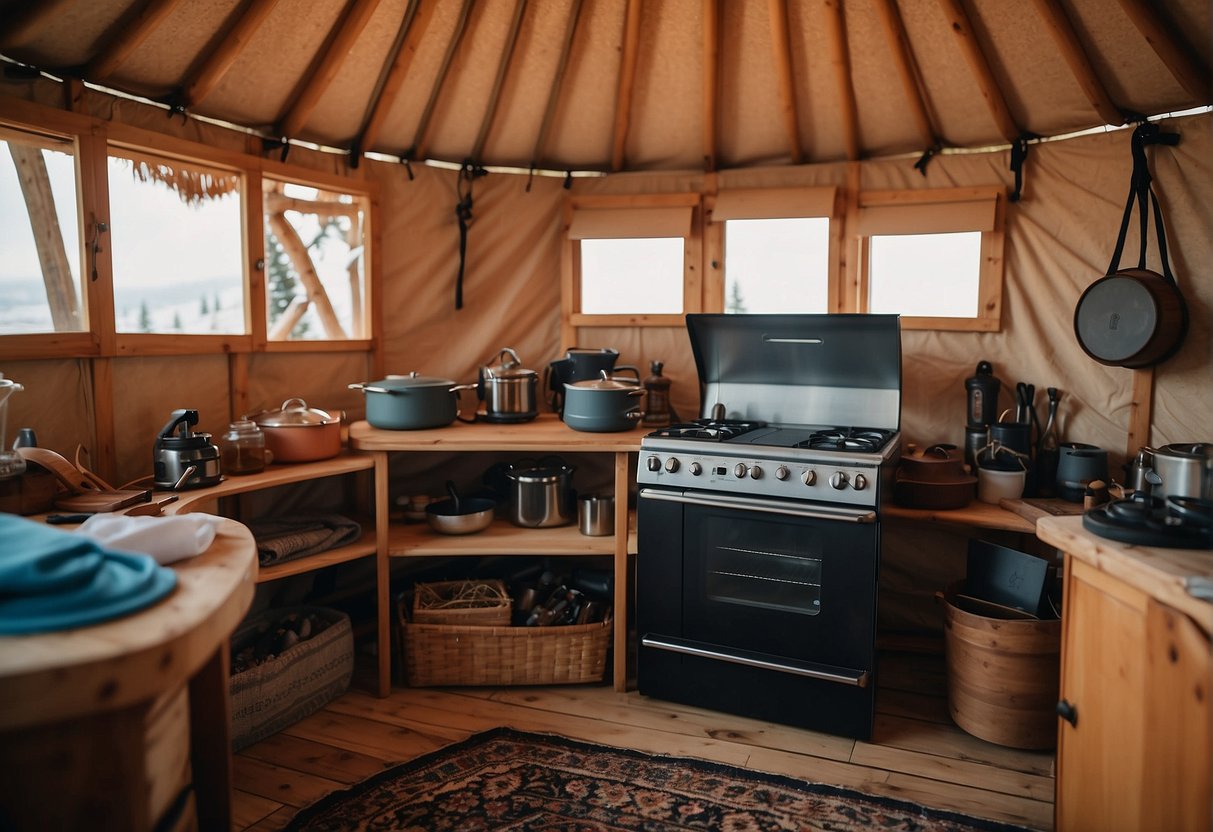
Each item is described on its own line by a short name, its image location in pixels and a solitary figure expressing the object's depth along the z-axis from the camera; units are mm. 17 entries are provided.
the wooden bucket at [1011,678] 2666
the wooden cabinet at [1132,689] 1528
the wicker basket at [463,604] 3158
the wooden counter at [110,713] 1099
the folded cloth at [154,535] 1518
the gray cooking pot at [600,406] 3174
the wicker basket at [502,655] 3135
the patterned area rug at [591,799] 2328
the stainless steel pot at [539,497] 3354
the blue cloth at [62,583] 1208
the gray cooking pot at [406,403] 3154
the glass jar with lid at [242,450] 2803
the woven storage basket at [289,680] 2709
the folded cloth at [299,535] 2902
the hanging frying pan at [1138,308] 2914
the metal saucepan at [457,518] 3250
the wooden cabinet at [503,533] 3023
